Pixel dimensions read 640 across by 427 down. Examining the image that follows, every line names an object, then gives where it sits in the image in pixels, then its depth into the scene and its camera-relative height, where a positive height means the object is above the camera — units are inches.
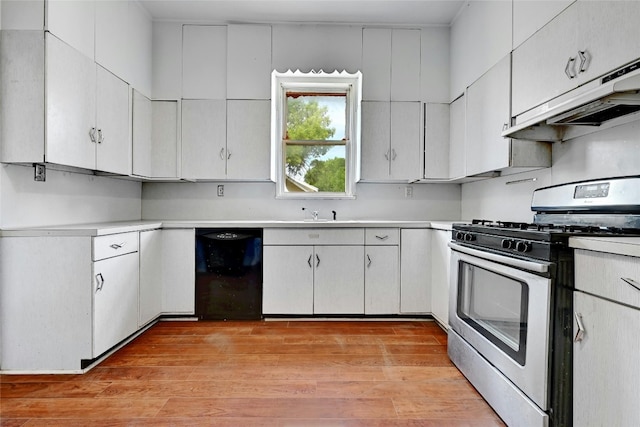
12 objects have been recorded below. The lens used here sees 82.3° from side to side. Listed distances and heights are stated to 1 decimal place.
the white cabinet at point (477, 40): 99.6 +53.1
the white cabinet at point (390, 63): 139.3 +56.3
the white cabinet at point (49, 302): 83.4 -22.3
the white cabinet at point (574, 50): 59.8 +31.3
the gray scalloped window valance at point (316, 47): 138.7 +61.9
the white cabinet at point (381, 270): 125.9 -20.3
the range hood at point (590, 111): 54.2 +19.3
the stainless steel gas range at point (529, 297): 56.1 -15.4
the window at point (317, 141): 145.0 +27.6
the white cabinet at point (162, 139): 134.6 +25.3
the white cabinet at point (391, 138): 137.3 +27.3
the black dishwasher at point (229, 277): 124.9 -23.4
